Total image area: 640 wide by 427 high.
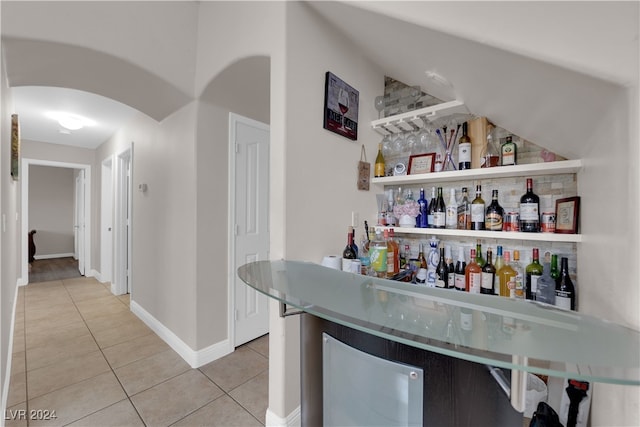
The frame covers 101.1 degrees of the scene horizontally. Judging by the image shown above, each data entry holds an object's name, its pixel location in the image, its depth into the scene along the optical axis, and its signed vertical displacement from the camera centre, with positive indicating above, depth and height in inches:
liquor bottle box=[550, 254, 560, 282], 56.4 -12.2
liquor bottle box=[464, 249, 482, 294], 62.4 -16.0
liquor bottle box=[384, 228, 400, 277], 68.6 -12.1
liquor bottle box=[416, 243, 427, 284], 71.4 -16.7
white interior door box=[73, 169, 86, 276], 203.3 -11.2
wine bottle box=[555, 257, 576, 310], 52.9 -16.2
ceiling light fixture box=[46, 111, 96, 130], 135.5 +45.5
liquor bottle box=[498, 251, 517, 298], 60.1 -15.7
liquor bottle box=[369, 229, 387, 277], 62.0 -12.1
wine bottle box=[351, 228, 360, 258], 65.2 -9.9
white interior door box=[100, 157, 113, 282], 178.1 -13.5
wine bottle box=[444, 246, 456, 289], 67.2 -15.6
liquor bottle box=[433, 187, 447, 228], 68.2 -1.0
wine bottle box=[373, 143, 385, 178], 78.8 +12.5
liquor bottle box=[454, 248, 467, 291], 64.9 -16.1
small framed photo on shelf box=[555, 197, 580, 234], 51.6 -0.8
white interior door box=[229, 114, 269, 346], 96.0 -2.0
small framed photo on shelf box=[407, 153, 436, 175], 73.4 +13.0
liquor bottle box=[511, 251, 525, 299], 59.4 -15.4
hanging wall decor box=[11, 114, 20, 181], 89.1 +19.8
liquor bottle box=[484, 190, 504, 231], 60.2 -1.2
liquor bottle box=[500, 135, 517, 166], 59.7 +13.2
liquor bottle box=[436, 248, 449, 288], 67.7 -16.7
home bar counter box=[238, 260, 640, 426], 19.6 -10.8
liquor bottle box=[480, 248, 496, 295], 61.7 -16.3
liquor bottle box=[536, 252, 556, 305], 55.6 -16.5
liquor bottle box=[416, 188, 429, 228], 71.8 -1.4
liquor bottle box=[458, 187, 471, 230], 66.2 -0.9
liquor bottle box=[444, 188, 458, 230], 67.4 -1.4
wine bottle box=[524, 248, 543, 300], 57.7 -14.4
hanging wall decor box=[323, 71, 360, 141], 64.4 +26.1
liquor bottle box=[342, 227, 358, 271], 64.2 -10.6
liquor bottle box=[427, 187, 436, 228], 70.7 +0.0
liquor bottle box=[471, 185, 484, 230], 62.7 -0.5
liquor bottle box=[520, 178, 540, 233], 56.5 -0.1
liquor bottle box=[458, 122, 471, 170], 64.1 +13.9
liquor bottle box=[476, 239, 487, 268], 65.0 -11.7
